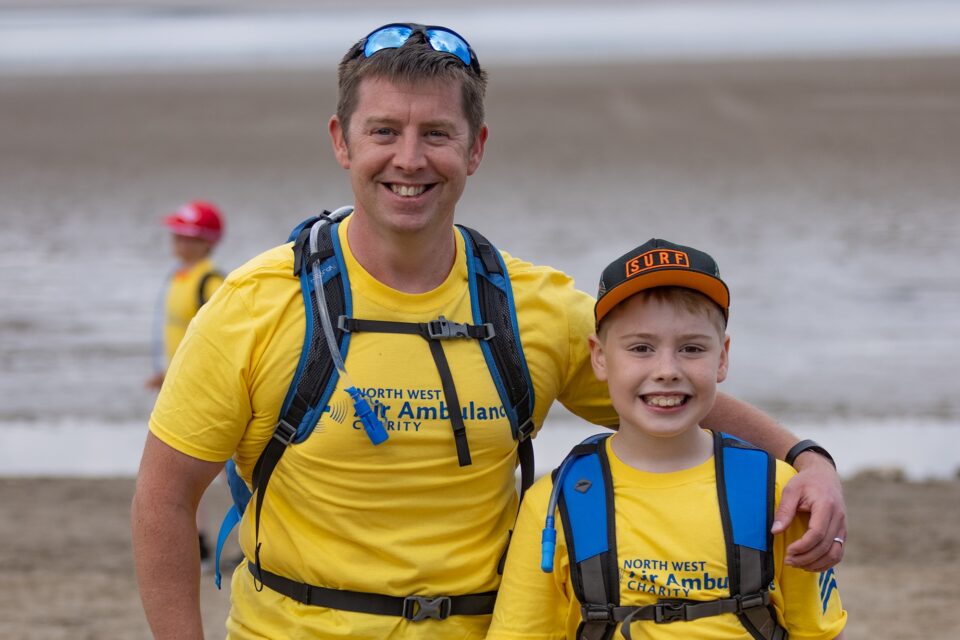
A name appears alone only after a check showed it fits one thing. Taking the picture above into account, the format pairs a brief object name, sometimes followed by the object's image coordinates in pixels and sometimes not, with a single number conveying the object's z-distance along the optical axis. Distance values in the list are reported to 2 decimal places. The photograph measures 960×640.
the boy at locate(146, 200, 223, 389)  16.92
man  6.50
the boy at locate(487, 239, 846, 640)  6.54
